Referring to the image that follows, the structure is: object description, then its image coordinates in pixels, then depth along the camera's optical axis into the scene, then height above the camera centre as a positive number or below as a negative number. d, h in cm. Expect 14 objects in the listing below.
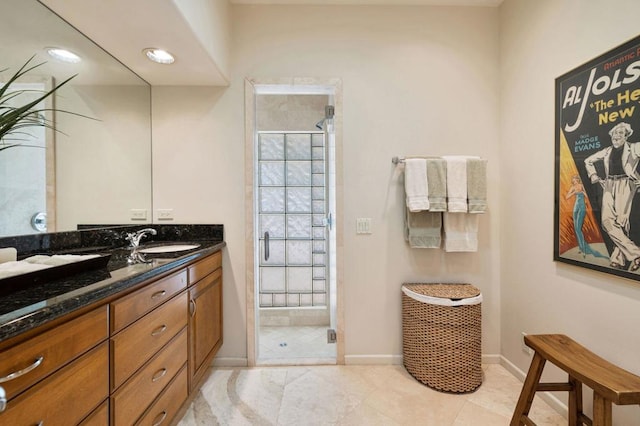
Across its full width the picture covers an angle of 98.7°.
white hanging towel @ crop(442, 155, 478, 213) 194 +18
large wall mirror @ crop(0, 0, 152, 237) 125 +40
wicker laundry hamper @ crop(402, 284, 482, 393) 178 -85
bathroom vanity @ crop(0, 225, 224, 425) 68 -47
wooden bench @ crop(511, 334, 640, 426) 104 -68
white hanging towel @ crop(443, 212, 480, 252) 199 -15
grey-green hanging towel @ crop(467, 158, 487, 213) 194 +18
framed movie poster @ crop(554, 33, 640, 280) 123 +24
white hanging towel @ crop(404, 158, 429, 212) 193 +19
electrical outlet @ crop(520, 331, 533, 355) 185 -94
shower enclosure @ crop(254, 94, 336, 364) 304 +7
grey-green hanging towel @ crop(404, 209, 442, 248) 200 -14
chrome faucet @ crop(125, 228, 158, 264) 133 -24
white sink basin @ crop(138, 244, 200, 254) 168 -25
